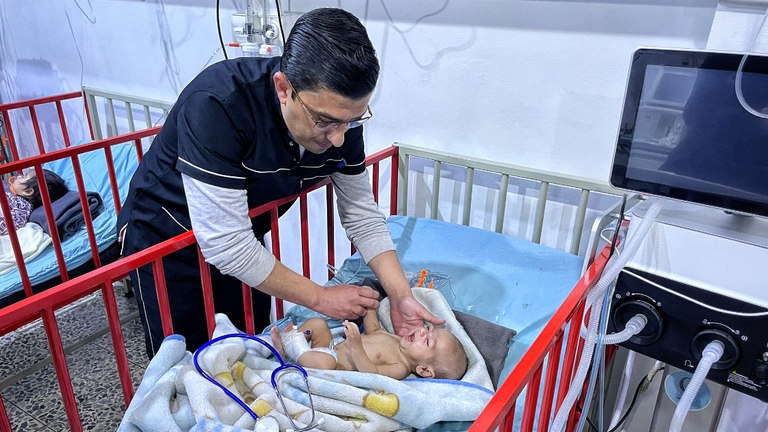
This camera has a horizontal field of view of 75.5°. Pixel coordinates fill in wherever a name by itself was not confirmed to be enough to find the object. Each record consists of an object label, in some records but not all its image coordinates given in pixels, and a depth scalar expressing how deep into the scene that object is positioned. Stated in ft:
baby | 4.31
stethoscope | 3.48
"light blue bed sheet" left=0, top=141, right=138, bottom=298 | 6.92
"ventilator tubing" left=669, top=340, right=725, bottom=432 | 2.83
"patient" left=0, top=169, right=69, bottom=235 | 8.15
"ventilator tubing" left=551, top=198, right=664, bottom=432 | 2.92
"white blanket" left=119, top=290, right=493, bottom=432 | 3.51
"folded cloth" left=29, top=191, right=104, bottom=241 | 8.02
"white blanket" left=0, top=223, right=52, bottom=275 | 7.11
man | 3.30
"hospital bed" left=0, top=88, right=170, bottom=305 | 6.63
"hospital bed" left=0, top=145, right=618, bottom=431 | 3.04
